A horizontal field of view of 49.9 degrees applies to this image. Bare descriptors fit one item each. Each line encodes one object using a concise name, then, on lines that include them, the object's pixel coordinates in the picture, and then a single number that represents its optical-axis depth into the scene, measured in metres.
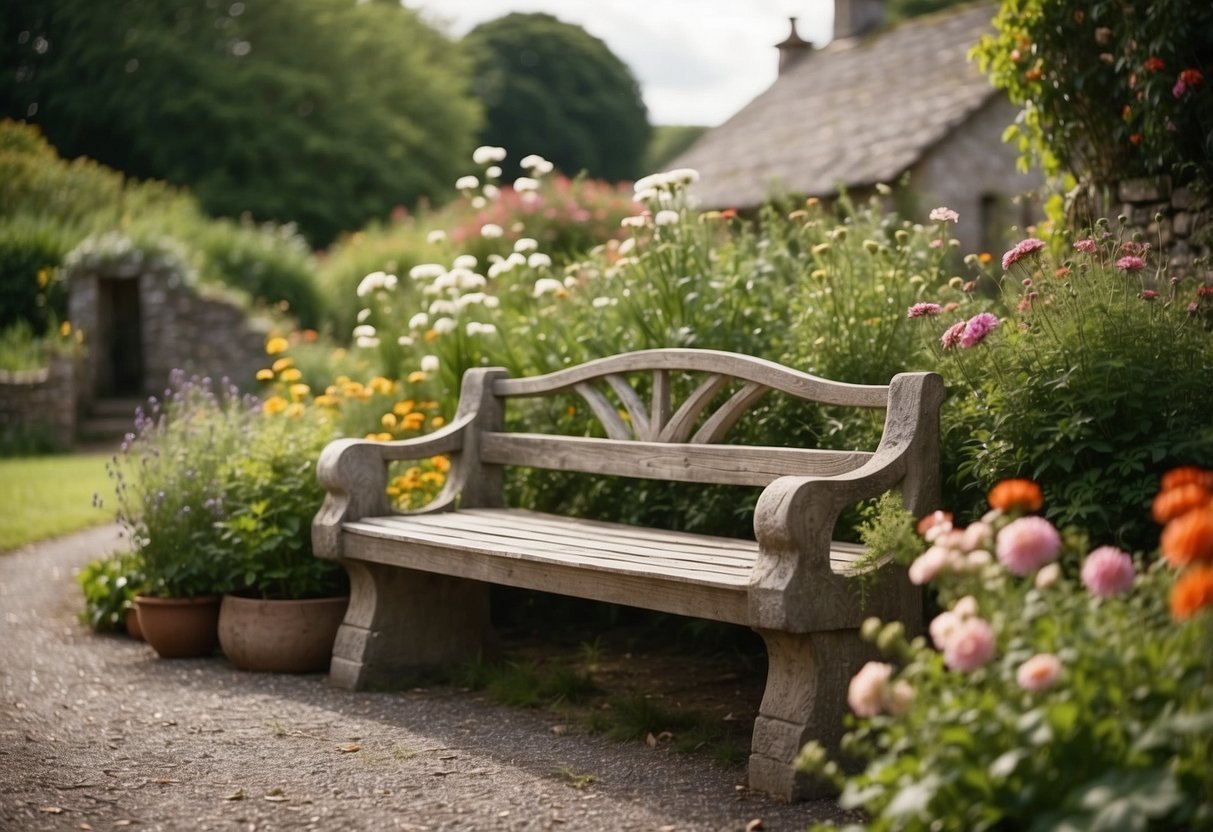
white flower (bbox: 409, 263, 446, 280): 6.57
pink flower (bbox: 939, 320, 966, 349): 3.77
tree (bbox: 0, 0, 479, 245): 28.31
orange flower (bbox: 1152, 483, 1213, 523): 2.20
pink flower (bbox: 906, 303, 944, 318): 3.89
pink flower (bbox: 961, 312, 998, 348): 3.61
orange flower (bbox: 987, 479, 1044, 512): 2.47
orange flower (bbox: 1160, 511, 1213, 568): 2.07
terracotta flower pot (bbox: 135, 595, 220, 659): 5.23
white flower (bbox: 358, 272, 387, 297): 6.38
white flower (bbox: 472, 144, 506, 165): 6.82
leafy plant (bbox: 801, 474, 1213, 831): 2.14
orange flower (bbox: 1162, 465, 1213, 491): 2.33
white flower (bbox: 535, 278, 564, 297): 5.93
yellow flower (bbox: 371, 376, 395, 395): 6.38
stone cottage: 13.58
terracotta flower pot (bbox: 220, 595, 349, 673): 4.99
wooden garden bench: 3.46
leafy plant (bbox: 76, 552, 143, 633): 5.66
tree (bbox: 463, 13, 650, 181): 40.16
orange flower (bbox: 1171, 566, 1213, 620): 2.04
